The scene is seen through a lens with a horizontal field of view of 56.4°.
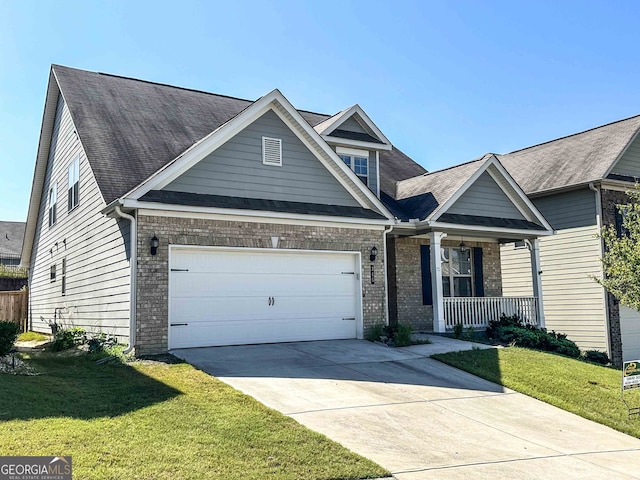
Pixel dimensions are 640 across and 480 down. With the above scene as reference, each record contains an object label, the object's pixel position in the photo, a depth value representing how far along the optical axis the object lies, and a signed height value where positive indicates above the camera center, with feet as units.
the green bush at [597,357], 59.78 -6.68
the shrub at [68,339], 47.78 -3.00
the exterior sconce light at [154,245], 39.47 +3.64
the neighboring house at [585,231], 62.03 +6.38
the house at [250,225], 41.22 +5.79
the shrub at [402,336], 45.17 -3.20
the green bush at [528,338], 51.31 -4.03
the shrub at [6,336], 35.32 -1.95
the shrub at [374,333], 48.01 -3.03
